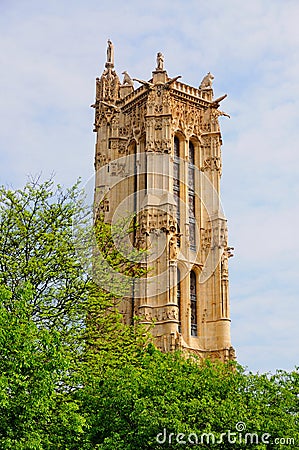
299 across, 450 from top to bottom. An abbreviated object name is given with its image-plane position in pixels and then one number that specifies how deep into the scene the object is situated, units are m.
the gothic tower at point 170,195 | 47.53
